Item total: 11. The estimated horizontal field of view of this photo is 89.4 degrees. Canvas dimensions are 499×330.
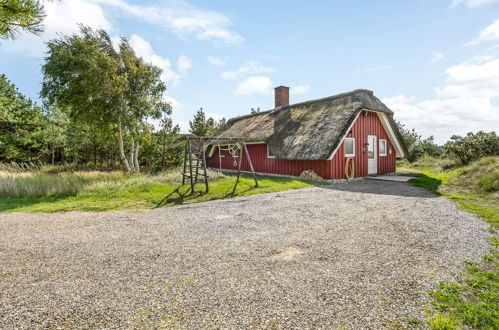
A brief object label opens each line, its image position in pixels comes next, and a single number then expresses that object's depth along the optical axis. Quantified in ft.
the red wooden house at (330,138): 39.65
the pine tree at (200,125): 75.36
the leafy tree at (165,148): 57.00
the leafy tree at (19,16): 7.79
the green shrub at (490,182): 26.72
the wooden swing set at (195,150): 30.50
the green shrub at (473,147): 45.37
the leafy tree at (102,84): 38.04
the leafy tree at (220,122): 97.58
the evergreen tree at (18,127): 59.72
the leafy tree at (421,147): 69.97
